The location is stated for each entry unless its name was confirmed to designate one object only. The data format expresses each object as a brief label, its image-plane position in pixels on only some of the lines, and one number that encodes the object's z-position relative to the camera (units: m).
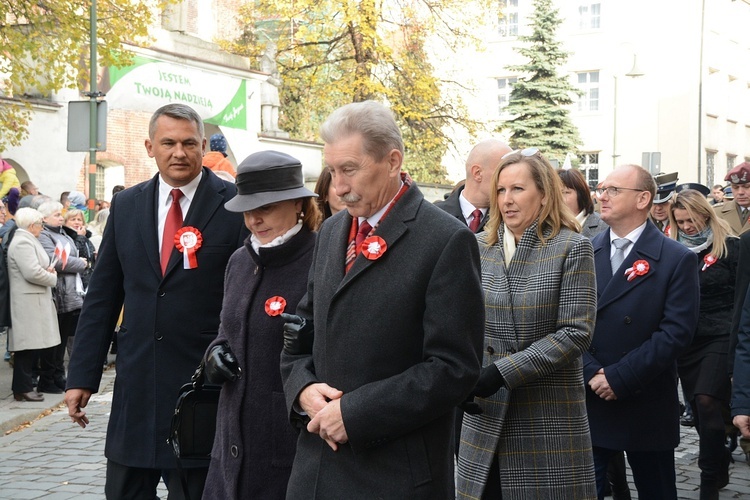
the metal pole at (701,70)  37.15
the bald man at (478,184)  6.36
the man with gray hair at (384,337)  3.34
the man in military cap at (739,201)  9.74
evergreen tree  42.21
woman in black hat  4.15
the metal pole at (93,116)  17.28
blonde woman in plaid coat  4.48
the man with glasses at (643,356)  5.55
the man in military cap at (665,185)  8.20
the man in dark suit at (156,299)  4.82
